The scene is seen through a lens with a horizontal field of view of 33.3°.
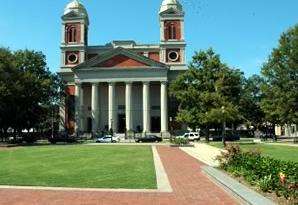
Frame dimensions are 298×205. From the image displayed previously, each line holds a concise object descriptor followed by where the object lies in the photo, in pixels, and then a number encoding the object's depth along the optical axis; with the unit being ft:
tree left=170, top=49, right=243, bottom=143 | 206.28
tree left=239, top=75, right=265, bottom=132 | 320.58
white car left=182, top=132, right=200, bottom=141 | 254.74
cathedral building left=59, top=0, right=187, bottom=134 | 308.60
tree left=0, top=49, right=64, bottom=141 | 204.85
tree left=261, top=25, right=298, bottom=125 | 199.21
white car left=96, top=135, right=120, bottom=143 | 248.11
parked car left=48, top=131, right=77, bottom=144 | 232.12
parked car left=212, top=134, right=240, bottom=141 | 247.50
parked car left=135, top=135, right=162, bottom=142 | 242.99
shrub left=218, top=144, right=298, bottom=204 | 39.03
